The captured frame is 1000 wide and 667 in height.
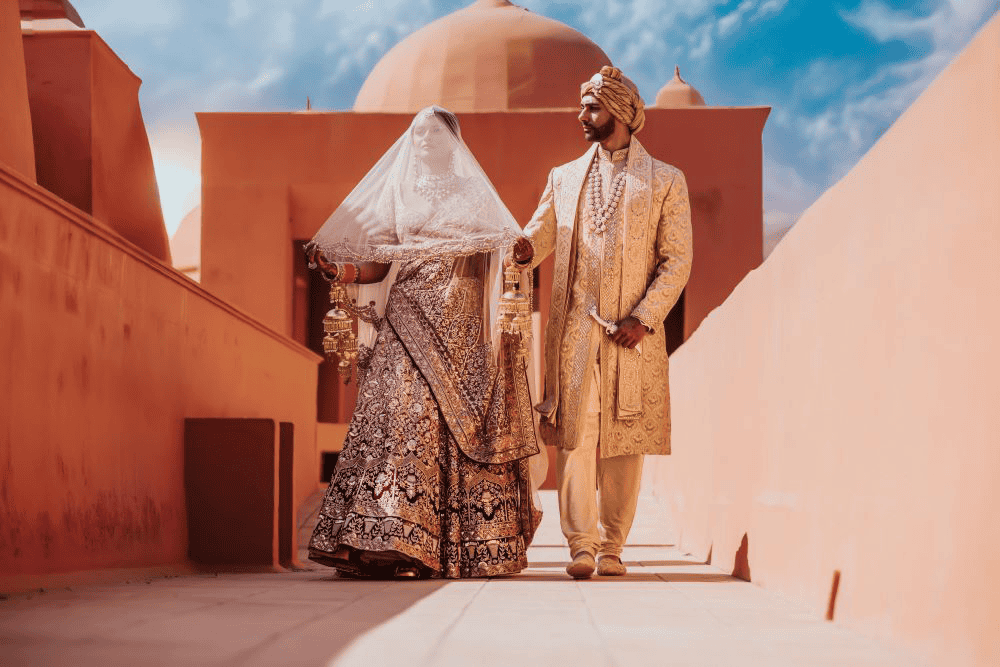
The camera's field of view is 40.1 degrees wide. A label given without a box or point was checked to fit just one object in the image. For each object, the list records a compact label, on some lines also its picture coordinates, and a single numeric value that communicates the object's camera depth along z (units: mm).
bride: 5395
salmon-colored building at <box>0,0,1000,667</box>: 2797
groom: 5727
